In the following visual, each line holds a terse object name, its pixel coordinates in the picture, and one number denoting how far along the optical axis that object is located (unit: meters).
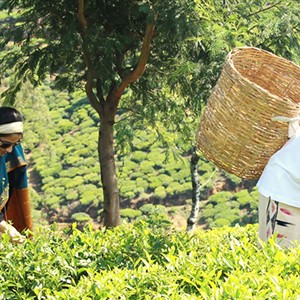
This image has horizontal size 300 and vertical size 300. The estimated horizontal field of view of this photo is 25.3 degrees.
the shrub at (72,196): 30.47
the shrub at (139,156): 33.38
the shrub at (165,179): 30.88
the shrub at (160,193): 29.80
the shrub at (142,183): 31.17
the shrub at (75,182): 31.89
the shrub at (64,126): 36.53
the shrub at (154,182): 30.94
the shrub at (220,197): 28.80
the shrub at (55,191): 30.90
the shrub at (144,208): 27.34
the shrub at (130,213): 26.38
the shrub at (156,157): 33.19
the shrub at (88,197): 29.34
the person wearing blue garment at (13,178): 3.66
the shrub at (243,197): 28.14
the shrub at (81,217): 27.13
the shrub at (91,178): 32.04
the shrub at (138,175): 32.12
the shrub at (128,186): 30.09
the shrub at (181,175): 31.24
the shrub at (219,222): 25.29
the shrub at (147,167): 32.38
